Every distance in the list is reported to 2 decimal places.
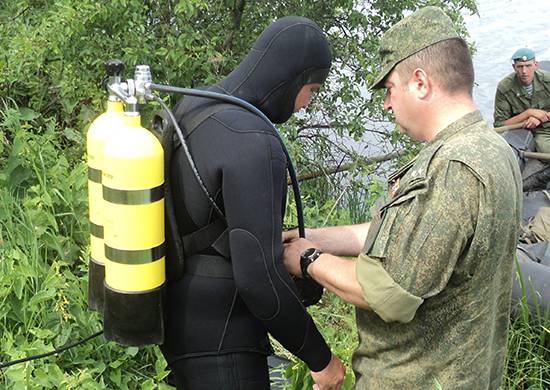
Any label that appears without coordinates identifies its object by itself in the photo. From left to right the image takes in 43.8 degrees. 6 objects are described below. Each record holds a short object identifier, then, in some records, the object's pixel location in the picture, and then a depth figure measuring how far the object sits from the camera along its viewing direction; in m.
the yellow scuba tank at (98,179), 1.86
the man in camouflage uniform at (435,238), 1.58
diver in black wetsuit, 1.77
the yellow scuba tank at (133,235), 1.69
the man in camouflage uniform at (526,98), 7.66
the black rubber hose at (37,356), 2.44
